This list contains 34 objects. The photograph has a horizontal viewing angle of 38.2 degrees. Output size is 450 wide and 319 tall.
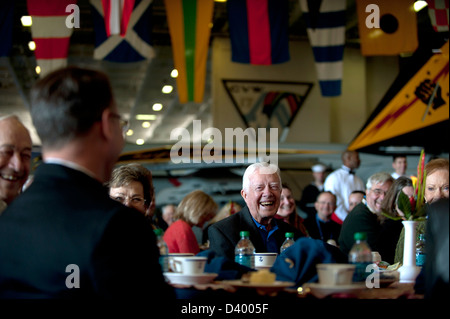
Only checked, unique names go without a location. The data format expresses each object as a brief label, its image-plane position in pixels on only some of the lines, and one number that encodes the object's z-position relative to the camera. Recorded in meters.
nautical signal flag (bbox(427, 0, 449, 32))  9.44
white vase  3.09
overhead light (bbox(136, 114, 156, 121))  28.42
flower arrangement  3.18
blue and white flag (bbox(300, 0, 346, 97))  9.89
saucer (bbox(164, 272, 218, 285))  2.38
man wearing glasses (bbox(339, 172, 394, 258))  5.38
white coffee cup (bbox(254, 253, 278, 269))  3.41
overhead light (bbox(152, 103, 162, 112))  25.93
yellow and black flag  9.37
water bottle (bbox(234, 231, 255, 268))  3.23
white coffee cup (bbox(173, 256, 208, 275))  2.44
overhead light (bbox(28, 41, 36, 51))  16.75
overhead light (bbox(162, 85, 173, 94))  22.17
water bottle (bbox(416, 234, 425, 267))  3.70
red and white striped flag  9.12
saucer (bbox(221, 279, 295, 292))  2.21
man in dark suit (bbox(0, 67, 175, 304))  1.82
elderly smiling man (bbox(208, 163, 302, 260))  4.22
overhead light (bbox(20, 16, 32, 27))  14.39
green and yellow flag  9.44
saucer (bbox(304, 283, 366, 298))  2.14
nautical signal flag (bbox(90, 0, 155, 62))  9.38
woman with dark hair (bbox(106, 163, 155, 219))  3.67
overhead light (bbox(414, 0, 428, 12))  14.24
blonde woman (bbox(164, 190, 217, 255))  5.30
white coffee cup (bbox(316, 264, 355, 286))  2.18
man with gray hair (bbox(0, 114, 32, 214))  2.68
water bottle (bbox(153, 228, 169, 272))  2.63
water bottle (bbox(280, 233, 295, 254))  4.02
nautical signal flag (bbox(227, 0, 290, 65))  9.75
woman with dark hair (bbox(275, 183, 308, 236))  6.75
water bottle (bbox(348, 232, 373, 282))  2.44
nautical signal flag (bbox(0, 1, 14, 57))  9.46
